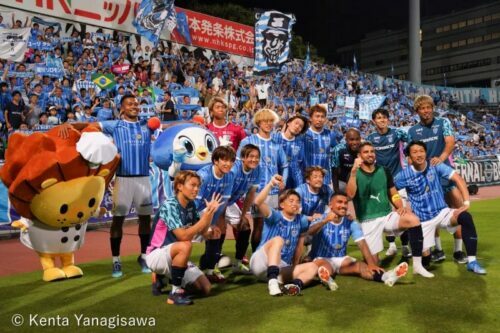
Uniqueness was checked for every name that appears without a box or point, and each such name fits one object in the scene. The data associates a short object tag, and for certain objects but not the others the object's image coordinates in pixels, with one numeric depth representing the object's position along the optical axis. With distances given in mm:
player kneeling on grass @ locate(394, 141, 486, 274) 5848
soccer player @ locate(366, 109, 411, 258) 6914
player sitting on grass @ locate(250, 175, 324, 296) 5262
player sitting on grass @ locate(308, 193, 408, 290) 5477
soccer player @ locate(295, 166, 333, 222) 5820
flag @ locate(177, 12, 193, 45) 22344
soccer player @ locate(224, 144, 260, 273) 5531
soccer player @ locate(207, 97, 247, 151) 6516
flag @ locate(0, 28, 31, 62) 13469
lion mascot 5371
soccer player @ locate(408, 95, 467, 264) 6551
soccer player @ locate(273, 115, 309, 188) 6469
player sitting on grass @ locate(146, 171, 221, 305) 4715
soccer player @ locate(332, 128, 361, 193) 7090
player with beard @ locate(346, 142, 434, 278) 5887
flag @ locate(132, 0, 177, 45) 18312
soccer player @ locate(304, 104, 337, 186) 6676
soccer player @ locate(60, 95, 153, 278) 6098
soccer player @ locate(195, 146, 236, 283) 5233
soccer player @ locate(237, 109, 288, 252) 6270
